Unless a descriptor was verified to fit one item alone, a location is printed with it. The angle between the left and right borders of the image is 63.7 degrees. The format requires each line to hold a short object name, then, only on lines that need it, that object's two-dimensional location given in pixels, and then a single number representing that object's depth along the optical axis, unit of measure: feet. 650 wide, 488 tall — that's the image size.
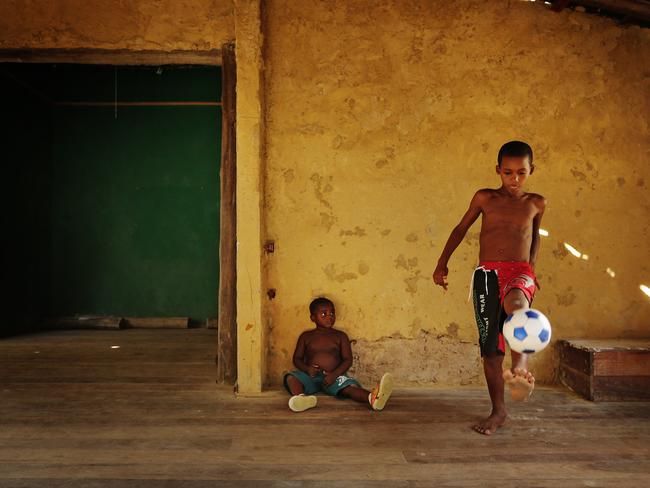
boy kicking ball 9.58
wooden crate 11.70
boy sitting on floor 11.78
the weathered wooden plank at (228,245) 13.32
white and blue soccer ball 7.79
